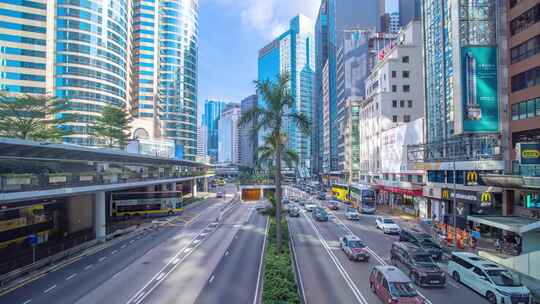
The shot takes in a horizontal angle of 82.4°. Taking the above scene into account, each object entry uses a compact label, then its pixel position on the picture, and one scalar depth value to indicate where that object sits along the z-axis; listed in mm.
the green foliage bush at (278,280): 15203
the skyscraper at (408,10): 140125
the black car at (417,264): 19844
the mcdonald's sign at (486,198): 32250
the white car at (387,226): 37312
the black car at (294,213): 52853
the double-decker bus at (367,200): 54656
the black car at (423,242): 26398
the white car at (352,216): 47812
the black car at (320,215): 47250
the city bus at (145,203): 50344
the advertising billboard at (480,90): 34969
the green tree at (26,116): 45500
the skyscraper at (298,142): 188500
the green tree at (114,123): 65312
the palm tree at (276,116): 24734
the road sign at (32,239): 25594
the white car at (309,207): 61112
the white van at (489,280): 16891
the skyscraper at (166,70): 116938
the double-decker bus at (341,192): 73500
